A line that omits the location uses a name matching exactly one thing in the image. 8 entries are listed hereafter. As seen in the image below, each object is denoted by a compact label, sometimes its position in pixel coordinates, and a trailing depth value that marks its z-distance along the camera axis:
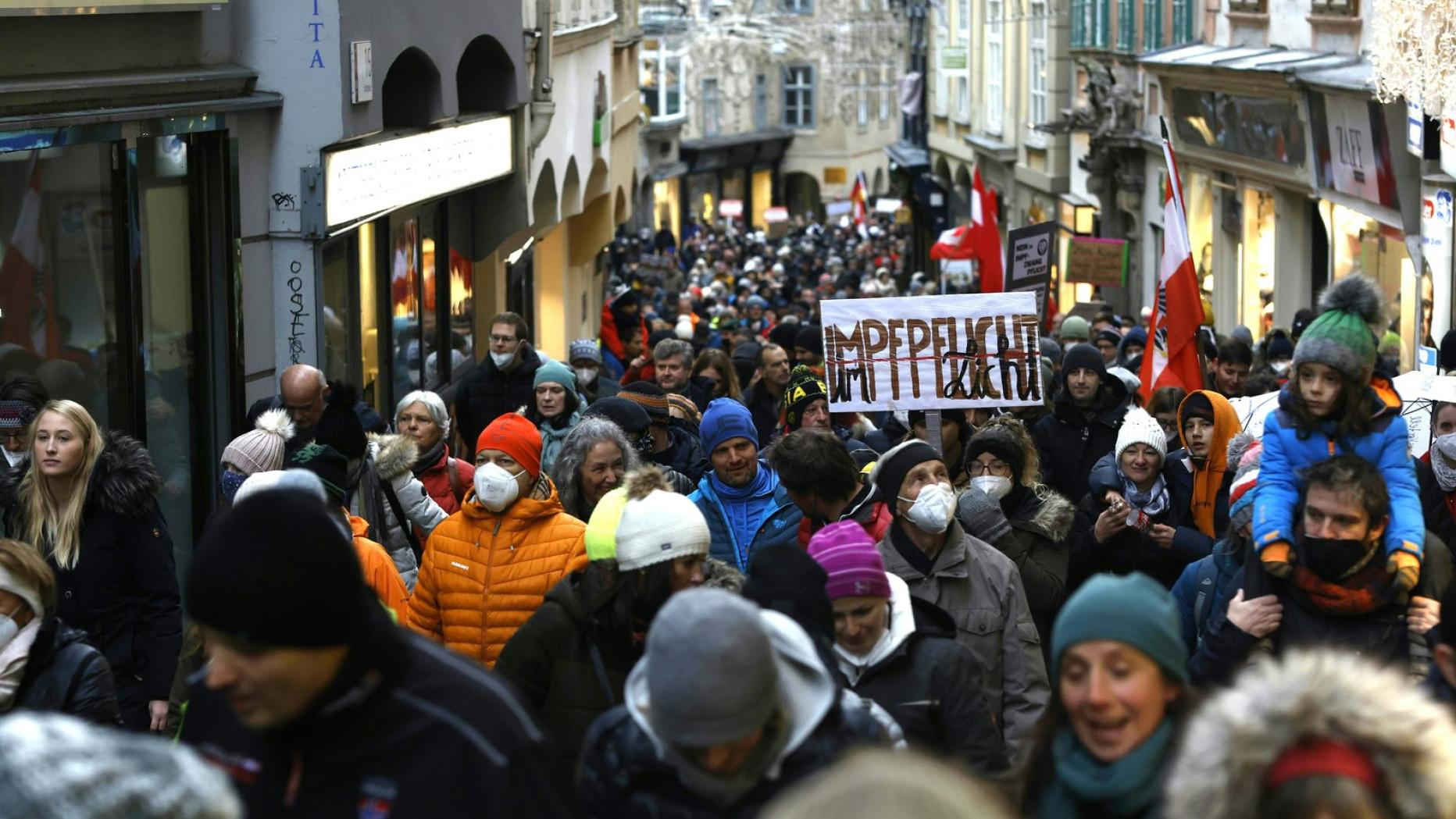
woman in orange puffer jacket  6.59
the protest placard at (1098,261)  27.59
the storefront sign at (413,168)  13.04
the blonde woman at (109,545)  7.09
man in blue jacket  7.57
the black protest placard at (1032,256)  16.91
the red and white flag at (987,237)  26.38
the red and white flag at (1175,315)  13.50
